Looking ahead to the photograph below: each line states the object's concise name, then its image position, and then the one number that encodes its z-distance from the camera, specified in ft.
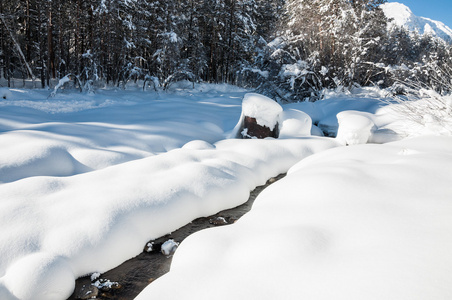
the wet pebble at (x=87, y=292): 7.33
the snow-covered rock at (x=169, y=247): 9.27
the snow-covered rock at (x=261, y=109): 21.31
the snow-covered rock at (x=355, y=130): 20.49
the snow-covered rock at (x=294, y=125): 21.79
